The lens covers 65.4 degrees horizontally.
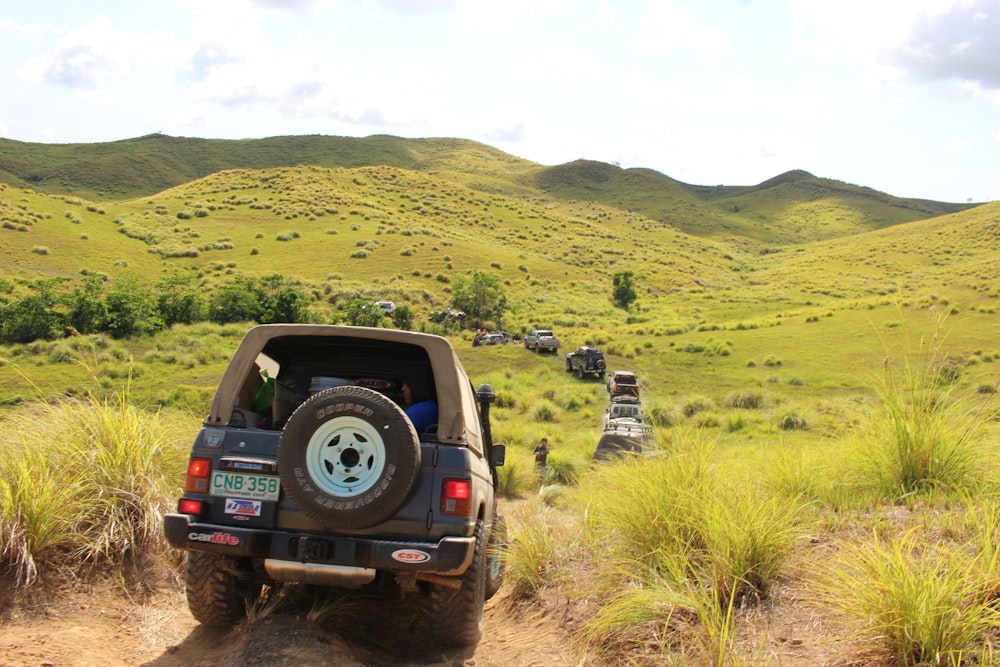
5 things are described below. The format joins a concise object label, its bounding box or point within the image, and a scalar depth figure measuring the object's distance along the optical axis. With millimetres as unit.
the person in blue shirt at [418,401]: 5328
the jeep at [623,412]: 22359
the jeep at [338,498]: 4426
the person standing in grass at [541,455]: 15672
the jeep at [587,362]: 40475
